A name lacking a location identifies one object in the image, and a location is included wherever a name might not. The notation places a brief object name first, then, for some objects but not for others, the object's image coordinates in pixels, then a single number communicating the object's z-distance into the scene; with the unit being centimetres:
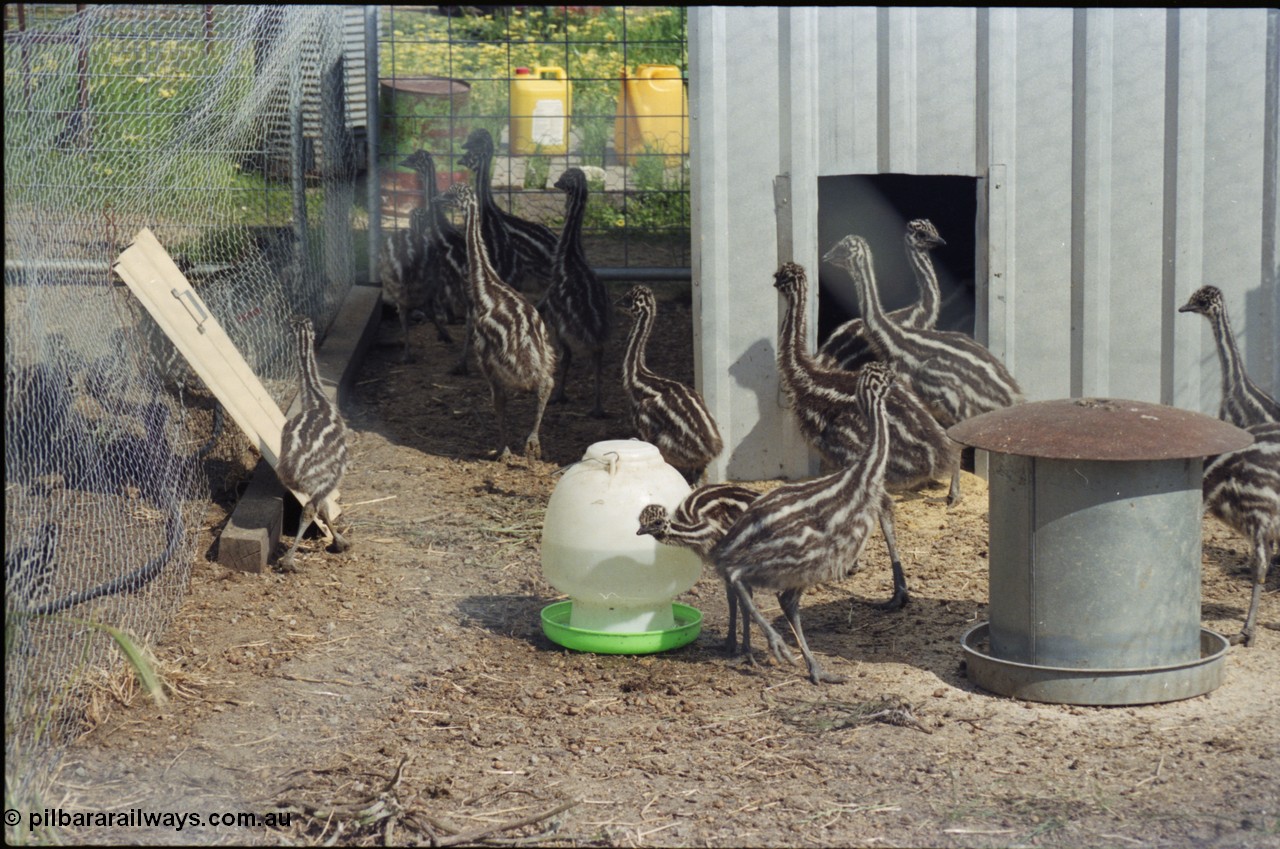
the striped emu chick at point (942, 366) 805
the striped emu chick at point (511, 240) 1110
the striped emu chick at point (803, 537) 602
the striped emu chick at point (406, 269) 1134
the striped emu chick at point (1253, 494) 640
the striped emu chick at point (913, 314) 884
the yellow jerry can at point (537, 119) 1476
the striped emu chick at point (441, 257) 1130
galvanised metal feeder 573
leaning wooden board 698
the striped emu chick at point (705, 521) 618
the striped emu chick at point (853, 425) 764
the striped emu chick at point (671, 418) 812
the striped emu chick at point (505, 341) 930
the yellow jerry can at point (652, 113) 1466
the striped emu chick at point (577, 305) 1011
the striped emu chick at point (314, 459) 736
